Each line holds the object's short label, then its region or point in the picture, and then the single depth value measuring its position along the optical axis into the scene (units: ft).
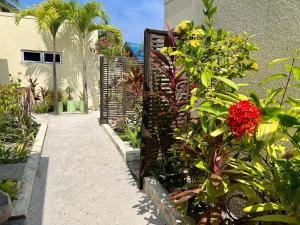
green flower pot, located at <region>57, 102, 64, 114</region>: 35.32
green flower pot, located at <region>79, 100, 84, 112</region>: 37.06
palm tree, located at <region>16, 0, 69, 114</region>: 32.55
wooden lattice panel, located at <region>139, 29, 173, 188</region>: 11.66
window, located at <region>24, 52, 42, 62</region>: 36.14
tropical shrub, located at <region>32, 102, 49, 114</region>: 34.55
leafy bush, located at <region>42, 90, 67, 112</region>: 35.67
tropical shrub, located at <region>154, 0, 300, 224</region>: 4.68
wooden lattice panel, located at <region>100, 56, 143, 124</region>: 25.94
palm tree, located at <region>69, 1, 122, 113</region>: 33.96
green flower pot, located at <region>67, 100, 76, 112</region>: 36.29
